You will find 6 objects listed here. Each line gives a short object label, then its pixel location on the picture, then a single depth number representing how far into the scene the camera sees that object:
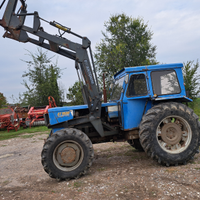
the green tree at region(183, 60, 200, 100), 17.42
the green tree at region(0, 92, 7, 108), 21.19
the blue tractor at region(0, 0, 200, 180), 4.25
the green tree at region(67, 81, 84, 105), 19.36
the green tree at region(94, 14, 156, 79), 18.72
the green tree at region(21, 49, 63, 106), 21.22
